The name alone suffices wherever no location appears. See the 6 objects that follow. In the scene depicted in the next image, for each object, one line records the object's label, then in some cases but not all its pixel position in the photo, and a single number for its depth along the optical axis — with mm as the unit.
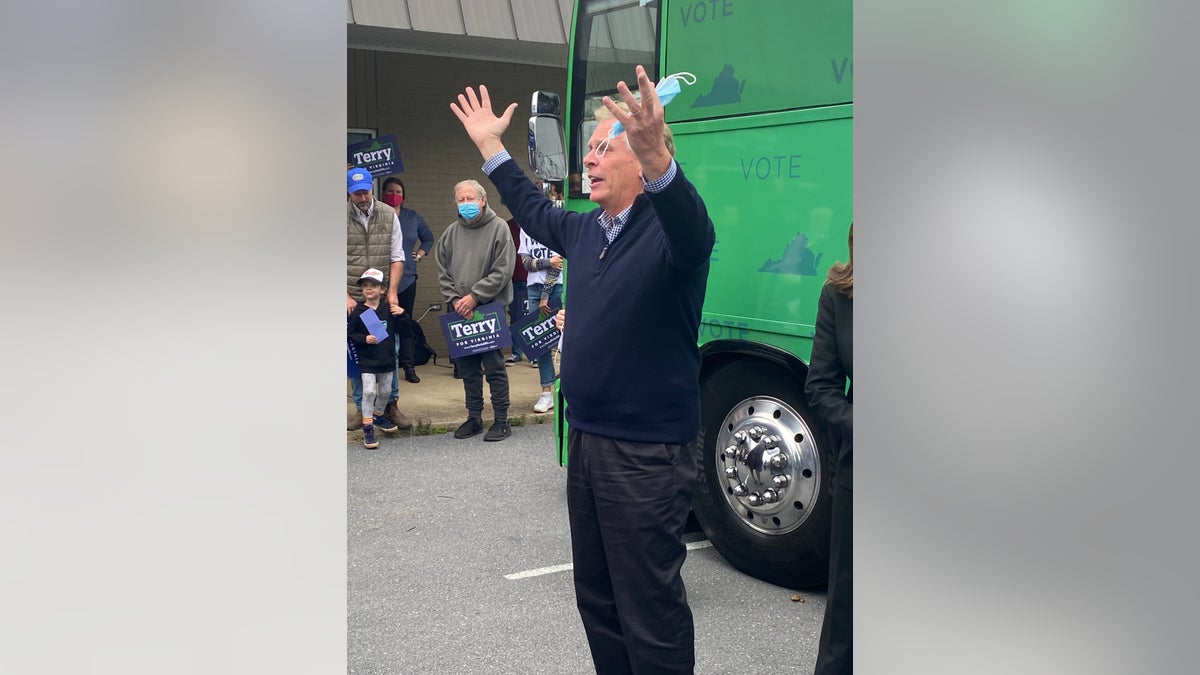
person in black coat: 3154
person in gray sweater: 8859
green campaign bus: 4645
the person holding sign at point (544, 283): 9883
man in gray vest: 8836
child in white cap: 8469
